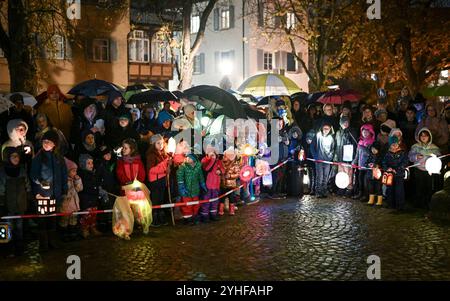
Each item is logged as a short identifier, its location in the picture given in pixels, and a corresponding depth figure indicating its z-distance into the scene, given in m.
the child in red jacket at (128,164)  10.12
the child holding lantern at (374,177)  12.79
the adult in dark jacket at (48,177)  8.83
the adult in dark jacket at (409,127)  13.08
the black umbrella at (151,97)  12.02
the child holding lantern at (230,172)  11.77
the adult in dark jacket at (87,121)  10.48
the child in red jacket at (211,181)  11.05
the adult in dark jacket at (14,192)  8.60
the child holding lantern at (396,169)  12.04
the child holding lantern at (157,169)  10.55
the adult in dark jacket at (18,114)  10.64
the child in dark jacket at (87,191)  9.80
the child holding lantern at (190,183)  10.77
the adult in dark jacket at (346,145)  13.64
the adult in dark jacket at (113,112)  10.91
